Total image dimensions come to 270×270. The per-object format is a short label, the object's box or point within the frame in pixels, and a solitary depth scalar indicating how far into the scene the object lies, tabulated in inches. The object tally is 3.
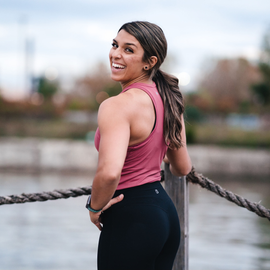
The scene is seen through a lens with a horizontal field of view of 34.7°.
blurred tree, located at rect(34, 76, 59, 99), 1124.1
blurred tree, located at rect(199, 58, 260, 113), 1835.5
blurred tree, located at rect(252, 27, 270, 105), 828.0
